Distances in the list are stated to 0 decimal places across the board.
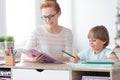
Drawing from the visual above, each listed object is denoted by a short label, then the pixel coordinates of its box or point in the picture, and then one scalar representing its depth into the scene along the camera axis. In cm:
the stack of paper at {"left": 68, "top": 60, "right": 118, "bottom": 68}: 207
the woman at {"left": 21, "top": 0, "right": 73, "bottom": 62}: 276
